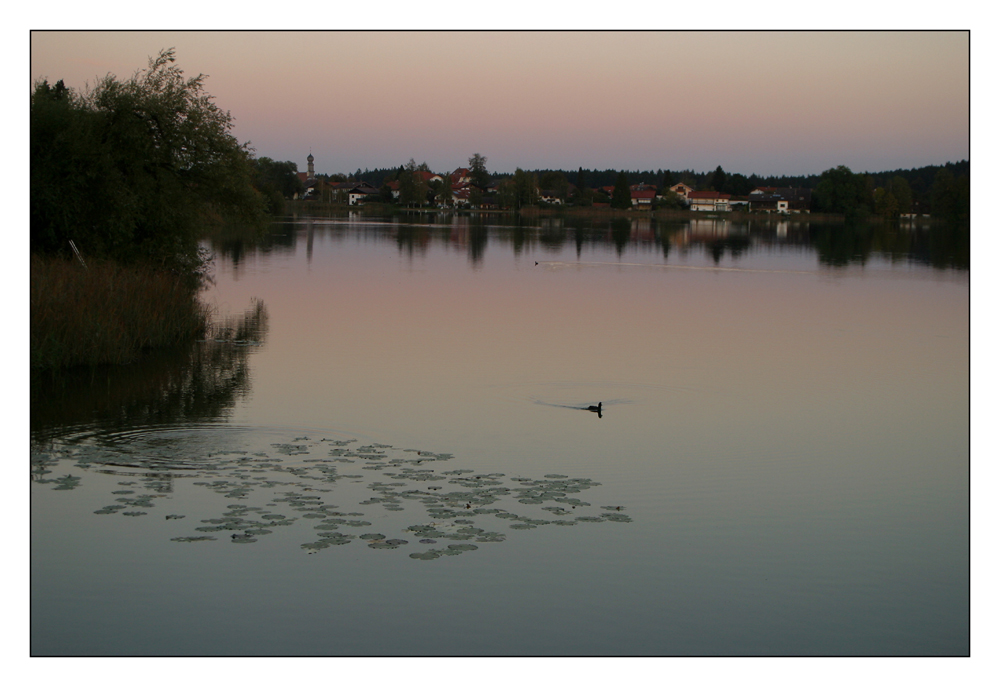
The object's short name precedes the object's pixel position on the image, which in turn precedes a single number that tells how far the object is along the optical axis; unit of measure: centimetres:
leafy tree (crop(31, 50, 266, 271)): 2705
